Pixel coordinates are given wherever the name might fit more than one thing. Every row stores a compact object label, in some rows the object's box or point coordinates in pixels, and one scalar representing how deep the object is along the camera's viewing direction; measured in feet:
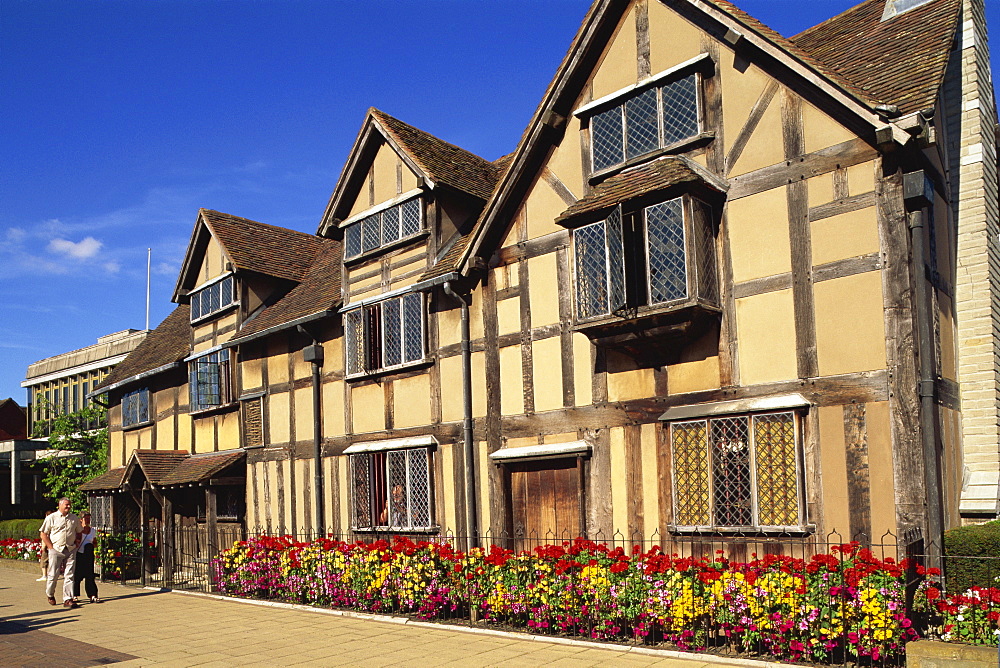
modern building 129.18
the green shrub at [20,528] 96.25
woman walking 55.52
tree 103.91
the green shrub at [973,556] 31.12
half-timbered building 35.17
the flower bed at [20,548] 85.51
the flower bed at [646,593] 29.60
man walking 52.95
